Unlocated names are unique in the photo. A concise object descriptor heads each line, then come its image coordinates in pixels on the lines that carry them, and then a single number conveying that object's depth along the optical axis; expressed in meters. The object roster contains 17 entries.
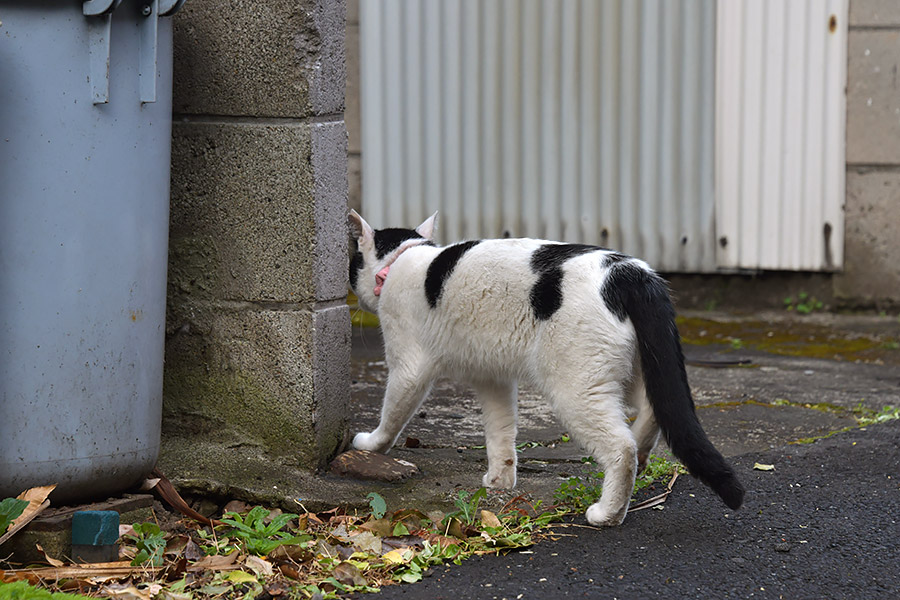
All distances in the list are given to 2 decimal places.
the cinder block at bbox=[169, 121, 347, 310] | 7.50
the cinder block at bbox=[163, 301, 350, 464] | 7.58
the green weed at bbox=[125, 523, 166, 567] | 6.25
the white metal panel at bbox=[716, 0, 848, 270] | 14.29
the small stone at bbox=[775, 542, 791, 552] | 6.75
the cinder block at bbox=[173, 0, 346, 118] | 7.39
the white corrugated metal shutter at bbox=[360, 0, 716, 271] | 14.65
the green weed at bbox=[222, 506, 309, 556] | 6.43
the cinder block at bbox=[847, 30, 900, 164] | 14.19
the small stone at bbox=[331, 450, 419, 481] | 7.69
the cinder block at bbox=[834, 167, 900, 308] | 14.37
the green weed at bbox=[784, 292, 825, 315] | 14.86
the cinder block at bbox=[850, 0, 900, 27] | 14.10
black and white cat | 6.82
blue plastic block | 6.25
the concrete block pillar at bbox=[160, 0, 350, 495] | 7.46
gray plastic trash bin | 6.08
